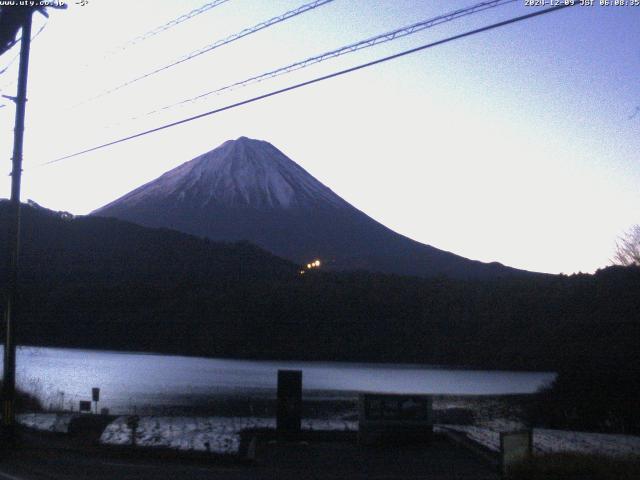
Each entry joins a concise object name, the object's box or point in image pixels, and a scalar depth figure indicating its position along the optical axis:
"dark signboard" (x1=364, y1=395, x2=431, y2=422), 17.78
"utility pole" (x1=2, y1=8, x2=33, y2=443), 17.95
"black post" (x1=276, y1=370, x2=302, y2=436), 18.28
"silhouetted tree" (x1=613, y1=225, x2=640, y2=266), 38.93
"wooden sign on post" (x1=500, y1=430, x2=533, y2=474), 12.04
